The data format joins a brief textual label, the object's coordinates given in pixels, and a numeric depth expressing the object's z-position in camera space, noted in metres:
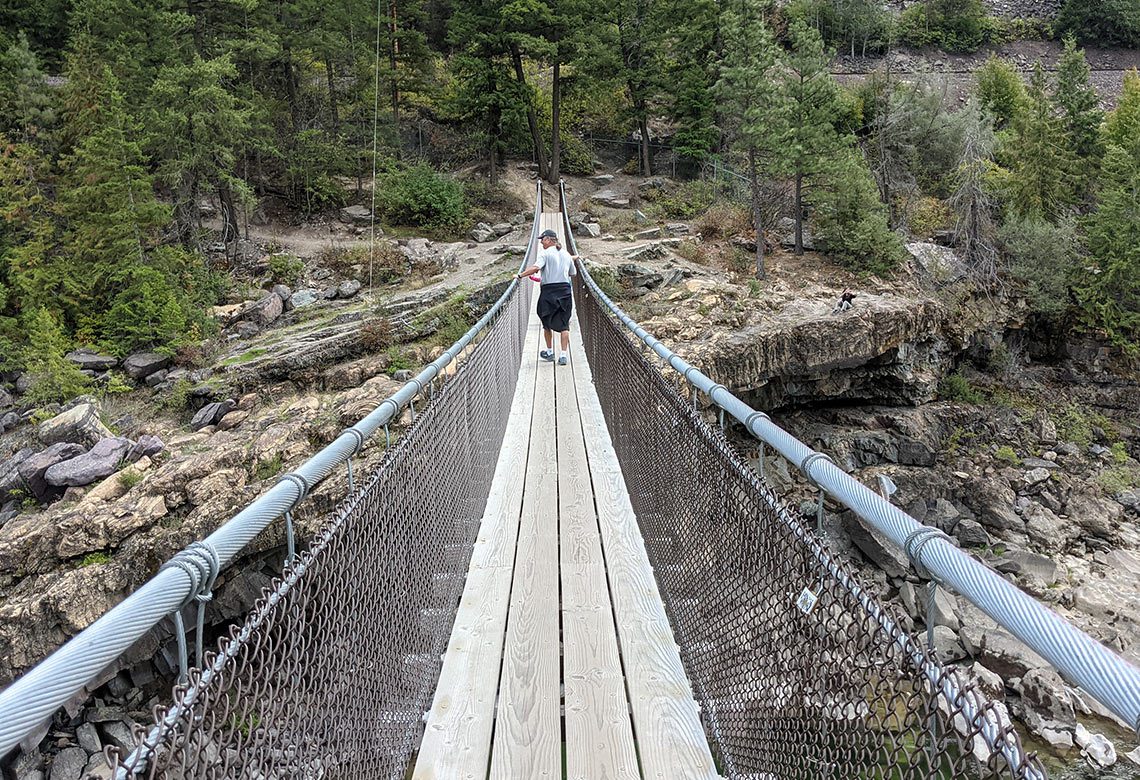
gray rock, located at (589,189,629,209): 23.91
